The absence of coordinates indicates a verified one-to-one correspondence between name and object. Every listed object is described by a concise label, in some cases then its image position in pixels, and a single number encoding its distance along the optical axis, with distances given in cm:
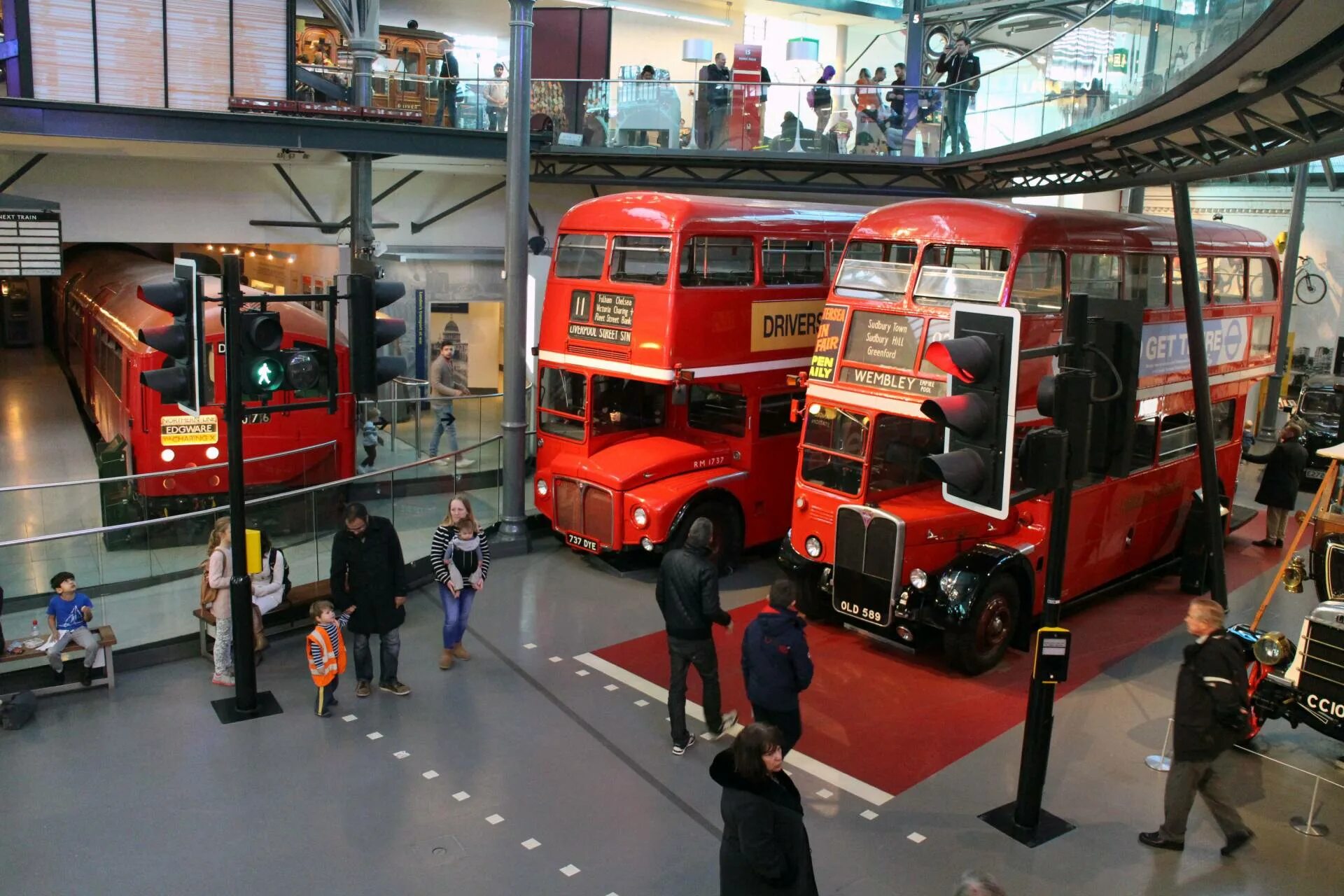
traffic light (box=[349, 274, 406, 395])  838
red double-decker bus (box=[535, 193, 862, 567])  1220
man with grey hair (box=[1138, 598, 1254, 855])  684
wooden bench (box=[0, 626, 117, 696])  895
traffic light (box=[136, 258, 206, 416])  802
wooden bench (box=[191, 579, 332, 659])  1034
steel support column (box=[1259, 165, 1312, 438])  2125
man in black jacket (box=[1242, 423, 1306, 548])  1367
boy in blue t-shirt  881
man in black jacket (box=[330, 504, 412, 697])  886
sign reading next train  1438
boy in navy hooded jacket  723
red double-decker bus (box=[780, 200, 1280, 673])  996
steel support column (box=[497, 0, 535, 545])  1280
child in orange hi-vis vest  862
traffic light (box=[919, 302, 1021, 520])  623
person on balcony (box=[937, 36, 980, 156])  1756
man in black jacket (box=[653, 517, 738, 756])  802
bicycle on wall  2588
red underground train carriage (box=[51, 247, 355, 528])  1316
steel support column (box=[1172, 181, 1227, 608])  1112
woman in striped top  944
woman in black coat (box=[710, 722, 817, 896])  486
